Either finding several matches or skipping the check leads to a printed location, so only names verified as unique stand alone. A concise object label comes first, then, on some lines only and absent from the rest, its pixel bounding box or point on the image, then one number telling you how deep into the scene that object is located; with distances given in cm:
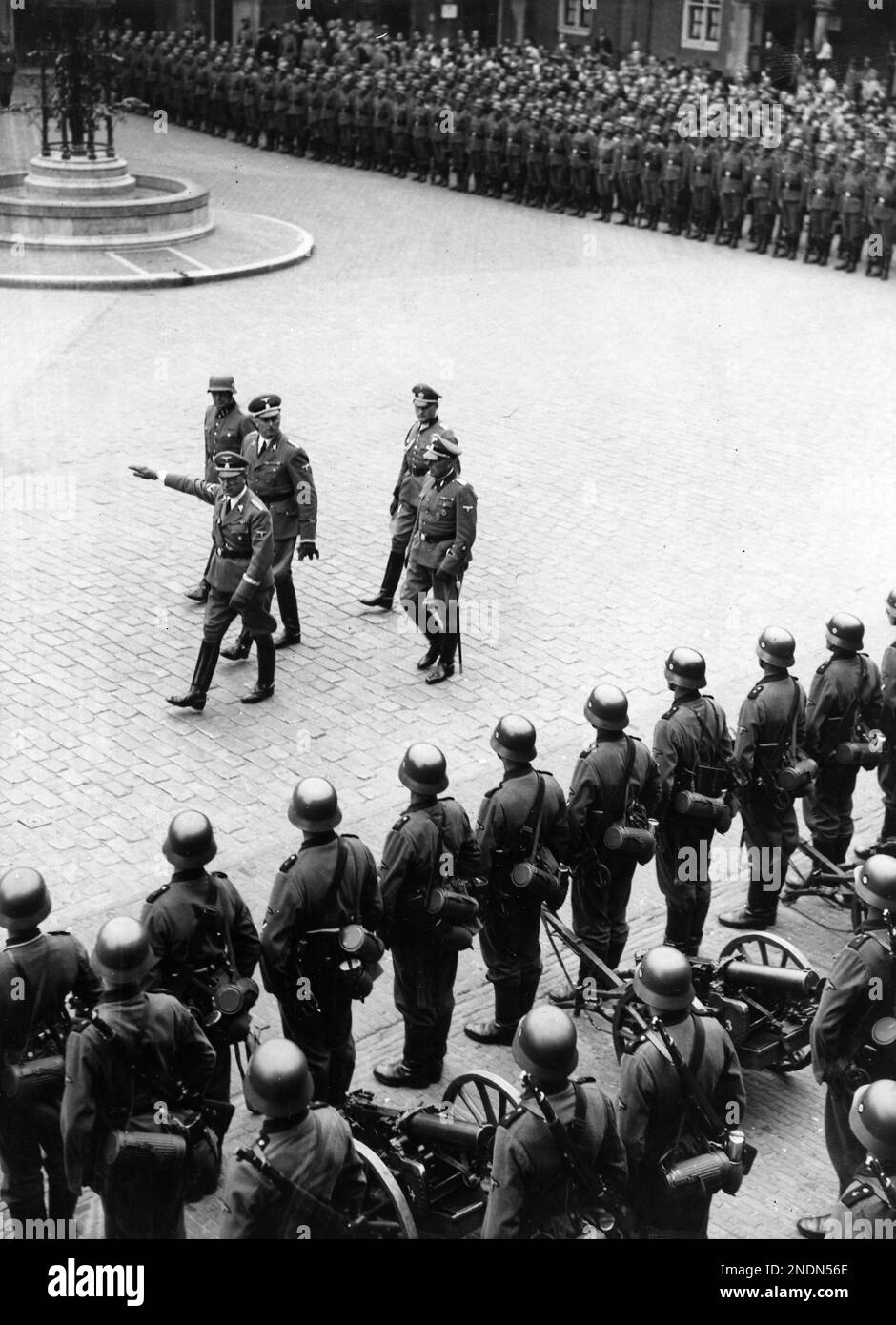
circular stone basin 2239
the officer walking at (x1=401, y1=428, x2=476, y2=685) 1055
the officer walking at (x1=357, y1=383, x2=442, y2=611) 1121
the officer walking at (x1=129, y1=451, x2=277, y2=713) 994
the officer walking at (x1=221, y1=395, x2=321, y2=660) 1077
